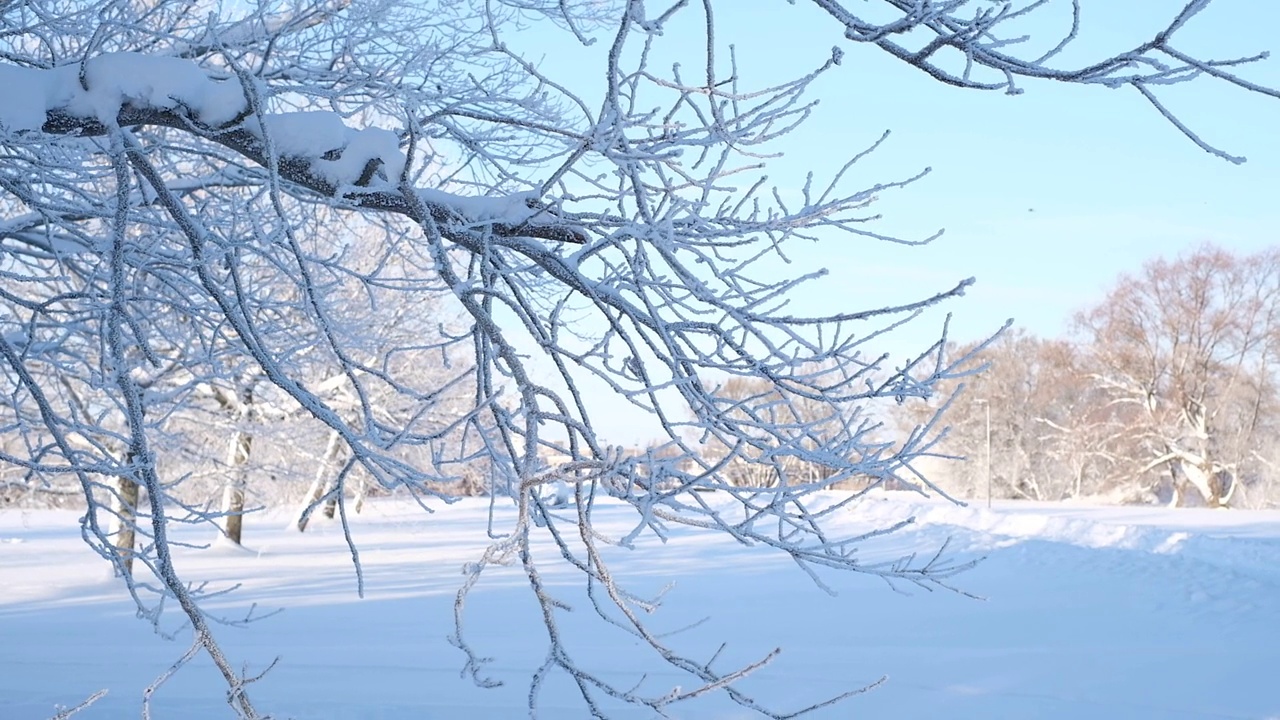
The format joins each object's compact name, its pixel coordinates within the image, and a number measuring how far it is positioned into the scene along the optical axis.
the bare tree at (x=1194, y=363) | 34.84
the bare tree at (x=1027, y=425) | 42.62
